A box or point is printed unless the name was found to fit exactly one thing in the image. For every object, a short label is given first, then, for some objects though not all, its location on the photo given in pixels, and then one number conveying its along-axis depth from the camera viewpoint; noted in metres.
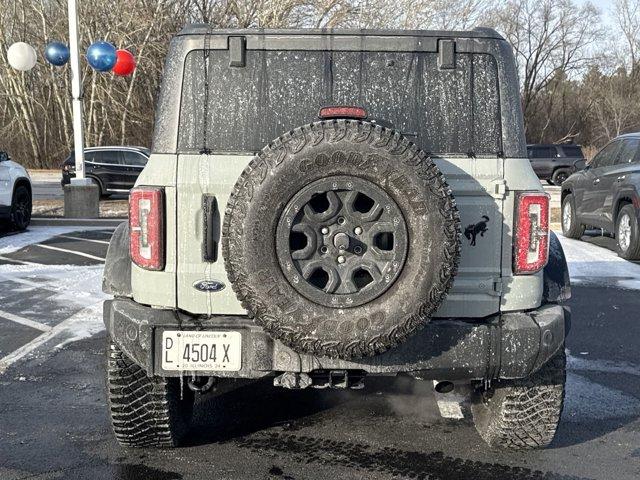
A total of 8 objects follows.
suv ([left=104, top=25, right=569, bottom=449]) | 2.92
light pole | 14.12
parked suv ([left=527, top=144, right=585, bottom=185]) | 26.89
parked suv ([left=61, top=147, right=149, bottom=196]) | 19.14
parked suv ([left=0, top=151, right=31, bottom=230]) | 11.41
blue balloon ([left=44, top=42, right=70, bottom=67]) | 15.08
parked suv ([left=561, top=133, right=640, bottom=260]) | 9.80
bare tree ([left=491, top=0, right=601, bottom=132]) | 50.44
